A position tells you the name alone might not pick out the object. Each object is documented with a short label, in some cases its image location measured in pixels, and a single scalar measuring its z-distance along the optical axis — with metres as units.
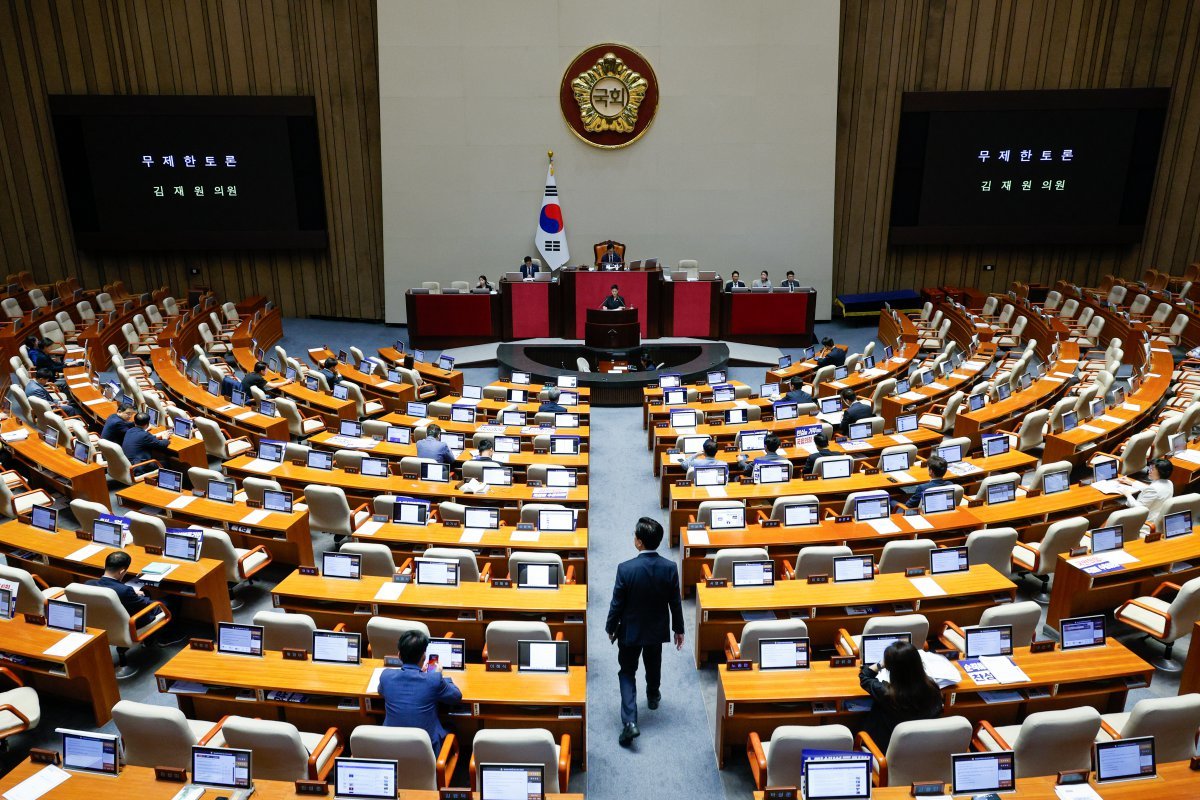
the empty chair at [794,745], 4.45
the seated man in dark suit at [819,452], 9.24
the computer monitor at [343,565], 6.69
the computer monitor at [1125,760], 4.29
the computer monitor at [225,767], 4.35
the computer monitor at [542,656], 5.38
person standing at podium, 16.38
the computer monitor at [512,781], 4.22
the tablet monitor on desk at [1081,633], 5.51
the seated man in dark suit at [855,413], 10.56
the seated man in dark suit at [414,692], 4.89
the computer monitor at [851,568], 6.48
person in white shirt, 7.50
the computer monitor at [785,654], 5.36
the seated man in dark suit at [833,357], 14.26
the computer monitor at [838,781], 4.17
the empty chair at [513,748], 4.44
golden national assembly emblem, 18.05
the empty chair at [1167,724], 4.55
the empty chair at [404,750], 4.49
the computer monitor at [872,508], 7.70
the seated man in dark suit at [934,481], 7.85
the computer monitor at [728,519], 7.66
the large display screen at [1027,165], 18.08
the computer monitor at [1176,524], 7.14
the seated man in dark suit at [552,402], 11.85
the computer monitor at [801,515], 7.62
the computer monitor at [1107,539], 6.86
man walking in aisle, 5.64
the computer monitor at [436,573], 6.52
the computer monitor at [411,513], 7.82
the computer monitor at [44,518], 7.58
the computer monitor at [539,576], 6.52
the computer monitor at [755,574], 6.38
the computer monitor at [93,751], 4.47
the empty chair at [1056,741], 4.50
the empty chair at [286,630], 5.70
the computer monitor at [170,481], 8.55
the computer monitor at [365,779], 4.25
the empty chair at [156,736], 4.68
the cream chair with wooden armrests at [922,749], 4.43
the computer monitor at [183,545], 7.08
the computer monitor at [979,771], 4.20
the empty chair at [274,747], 4.57
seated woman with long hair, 4.50
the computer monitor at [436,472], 8.98
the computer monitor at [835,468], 8.96
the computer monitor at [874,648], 5.29
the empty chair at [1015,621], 5.62
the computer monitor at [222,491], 8.35
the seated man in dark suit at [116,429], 10.09
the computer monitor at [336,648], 5.54
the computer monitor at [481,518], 7.75
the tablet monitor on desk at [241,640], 5.60
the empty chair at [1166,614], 6.12
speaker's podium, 16.19
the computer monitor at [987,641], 5.43
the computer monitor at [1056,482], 8.27
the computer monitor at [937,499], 7.74
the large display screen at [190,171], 18.17
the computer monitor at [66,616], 5.93
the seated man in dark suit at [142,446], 9.73
